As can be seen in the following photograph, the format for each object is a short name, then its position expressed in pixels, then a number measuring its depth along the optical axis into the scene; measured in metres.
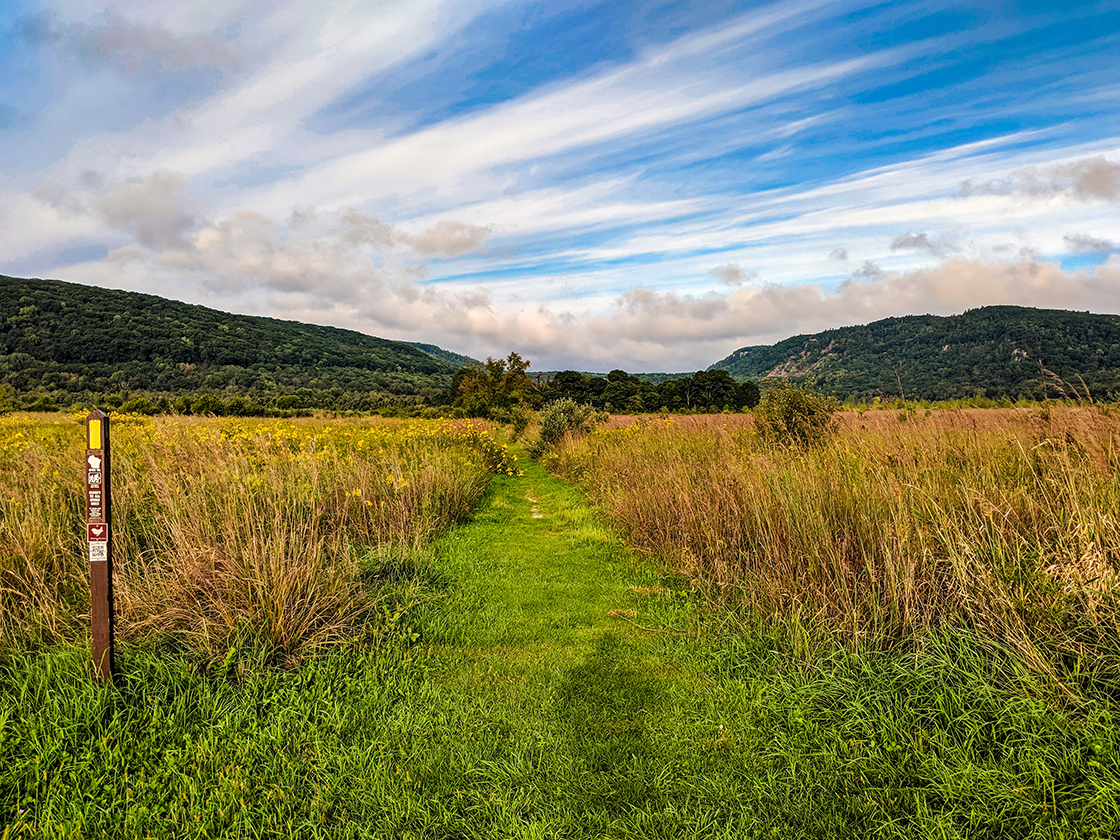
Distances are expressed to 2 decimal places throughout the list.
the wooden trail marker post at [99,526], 3.15
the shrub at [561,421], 19.25
